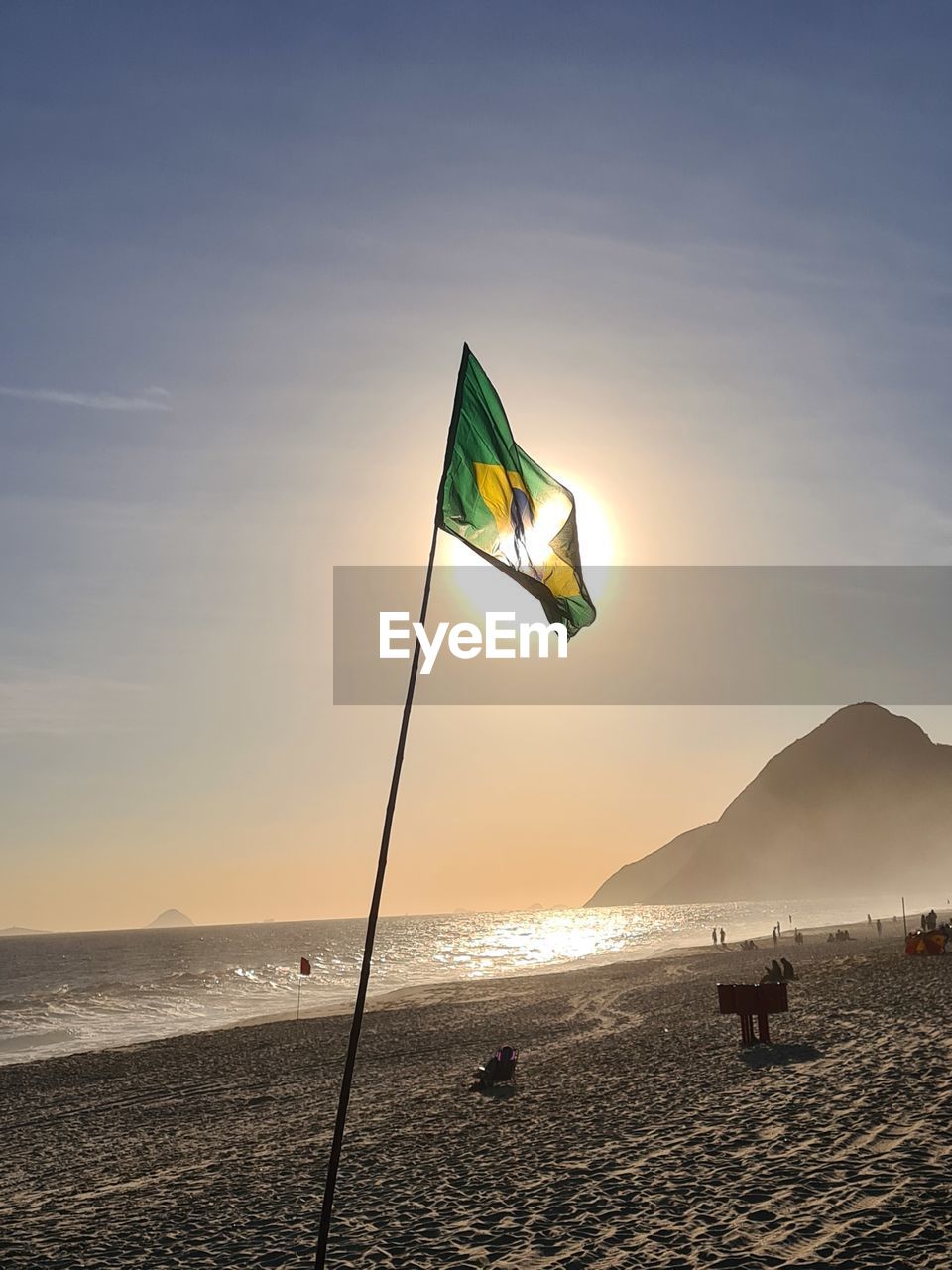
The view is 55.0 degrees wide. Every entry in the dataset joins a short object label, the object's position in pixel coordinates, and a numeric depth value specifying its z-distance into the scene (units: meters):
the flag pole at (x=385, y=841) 6.06
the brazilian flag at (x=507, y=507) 8.17
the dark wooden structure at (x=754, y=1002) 18.98
